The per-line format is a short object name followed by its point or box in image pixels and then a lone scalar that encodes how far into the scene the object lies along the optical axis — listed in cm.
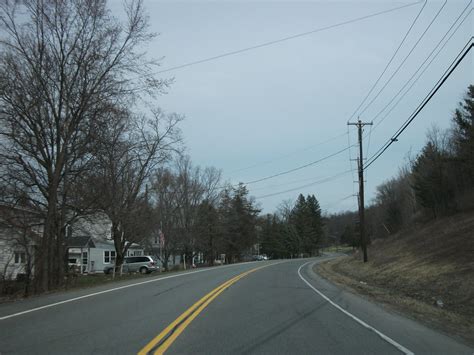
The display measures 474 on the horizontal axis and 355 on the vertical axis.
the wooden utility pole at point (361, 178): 3675
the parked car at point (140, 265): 4599
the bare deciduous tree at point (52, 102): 2064
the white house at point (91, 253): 5714
